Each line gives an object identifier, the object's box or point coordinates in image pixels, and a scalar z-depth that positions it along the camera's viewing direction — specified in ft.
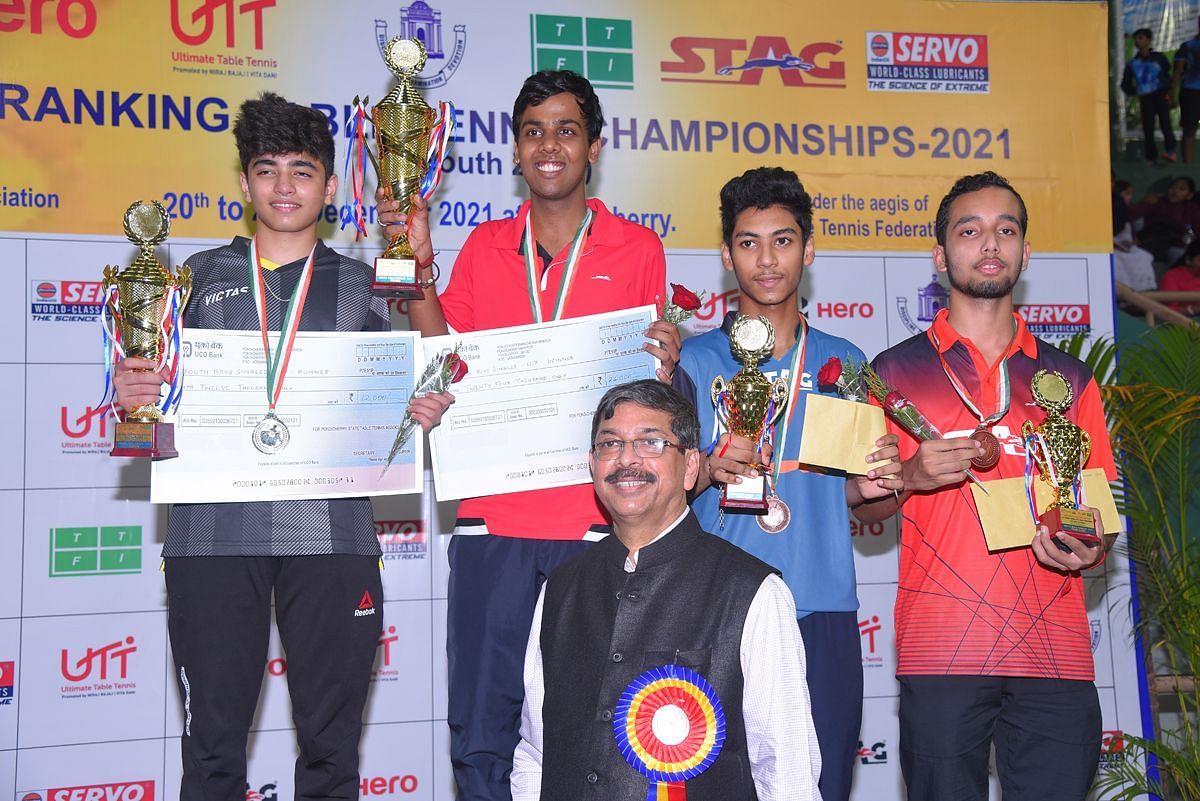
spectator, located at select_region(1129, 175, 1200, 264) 32.40
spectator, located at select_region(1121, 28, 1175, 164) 33.83
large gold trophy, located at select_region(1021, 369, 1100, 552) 9.36
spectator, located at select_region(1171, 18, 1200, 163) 33.09
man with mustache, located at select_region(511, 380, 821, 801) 7.19
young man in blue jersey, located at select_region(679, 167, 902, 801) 9.62
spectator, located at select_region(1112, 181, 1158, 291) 29.55
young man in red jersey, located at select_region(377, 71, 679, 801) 10.03
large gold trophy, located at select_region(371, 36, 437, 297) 10.01
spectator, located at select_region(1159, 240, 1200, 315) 29.60
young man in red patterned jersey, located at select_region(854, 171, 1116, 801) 9.55
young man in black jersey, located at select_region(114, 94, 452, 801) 9.61
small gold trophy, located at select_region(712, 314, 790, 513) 9.42
